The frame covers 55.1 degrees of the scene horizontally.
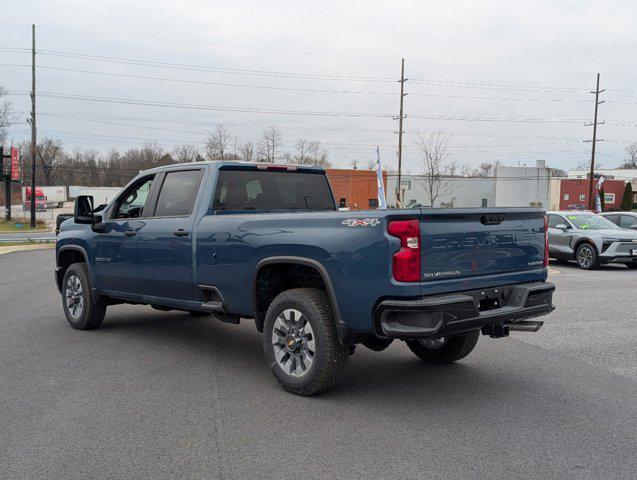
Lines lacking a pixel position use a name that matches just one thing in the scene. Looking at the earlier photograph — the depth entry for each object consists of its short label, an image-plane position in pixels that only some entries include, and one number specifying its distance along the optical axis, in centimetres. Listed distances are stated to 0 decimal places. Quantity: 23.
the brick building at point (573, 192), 7800
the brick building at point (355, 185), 6988
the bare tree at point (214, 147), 6556
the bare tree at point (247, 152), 6862
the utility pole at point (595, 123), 4744
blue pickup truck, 449
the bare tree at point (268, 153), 7000
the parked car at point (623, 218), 1942
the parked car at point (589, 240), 1586
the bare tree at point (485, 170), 11701
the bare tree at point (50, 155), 9981
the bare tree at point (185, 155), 7269
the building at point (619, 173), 11146
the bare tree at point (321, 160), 7968
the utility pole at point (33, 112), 3900
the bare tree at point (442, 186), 7532
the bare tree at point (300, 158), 7870
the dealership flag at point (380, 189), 1506
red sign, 3903
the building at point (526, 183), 7656
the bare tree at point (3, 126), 4747
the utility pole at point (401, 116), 4731
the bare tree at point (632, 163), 14075
